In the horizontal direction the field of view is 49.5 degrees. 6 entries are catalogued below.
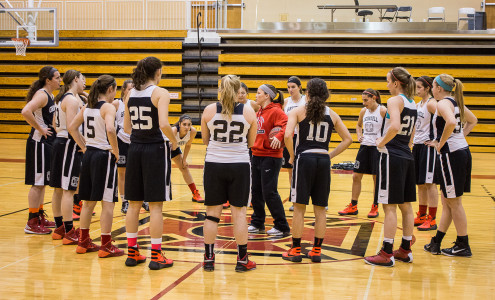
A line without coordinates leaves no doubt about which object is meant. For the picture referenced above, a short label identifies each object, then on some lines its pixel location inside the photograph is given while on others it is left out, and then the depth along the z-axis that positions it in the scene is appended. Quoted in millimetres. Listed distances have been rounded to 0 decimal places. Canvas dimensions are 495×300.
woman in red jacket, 6098
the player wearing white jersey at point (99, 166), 5176
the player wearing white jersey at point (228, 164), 4711
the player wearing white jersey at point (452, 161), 5332
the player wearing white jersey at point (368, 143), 7469
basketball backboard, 14312
